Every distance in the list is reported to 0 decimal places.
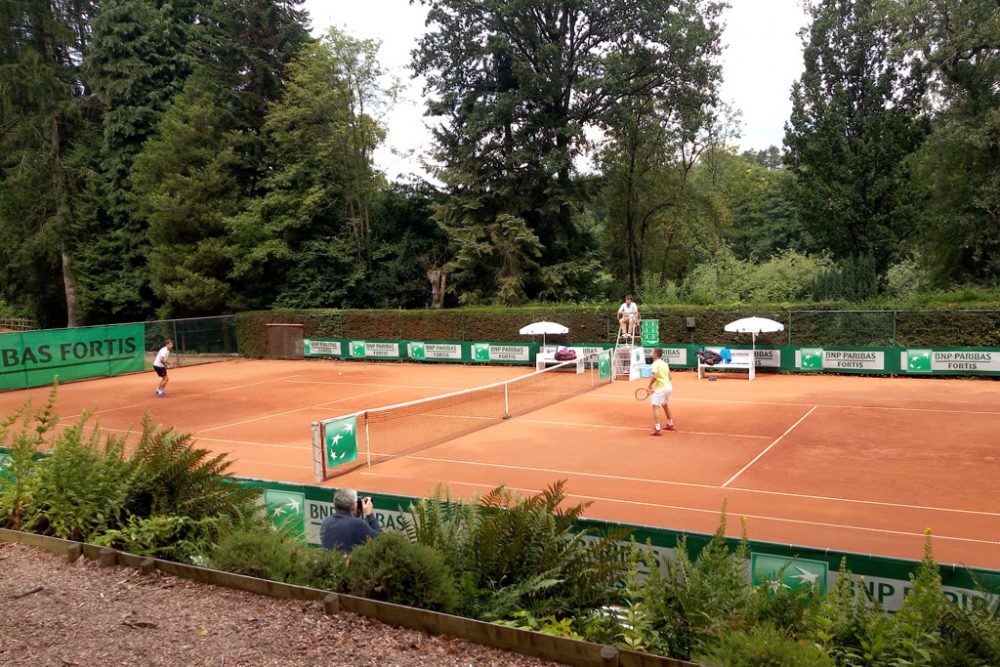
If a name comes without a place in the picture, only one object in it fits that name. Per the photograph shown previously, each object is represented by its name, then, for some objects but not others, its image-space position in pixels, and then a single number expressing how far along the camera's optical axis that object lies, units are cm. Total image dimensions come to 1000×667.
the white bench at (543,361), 3130
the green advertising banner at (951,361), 2570
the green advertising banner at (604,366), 2794
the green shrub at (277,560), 582
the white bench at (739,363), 2865
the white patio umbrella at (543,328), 3284
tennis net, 1463
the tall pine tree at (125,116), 4797
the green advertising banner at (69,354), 3012
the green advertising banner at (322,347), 3919
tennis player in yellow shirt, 1783
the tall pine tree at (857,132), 4012
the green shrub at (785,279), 3891
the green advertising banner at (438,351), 3606
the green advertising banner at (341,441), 1441
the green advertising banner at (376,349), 3772
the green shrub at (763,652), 409
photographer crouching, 786
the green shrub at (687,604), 491
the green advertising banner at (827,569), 592
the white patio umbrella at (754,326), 2769
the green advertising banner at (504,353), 3419
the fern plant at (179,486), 756
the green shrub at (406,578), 532
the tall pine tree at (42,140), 4788
